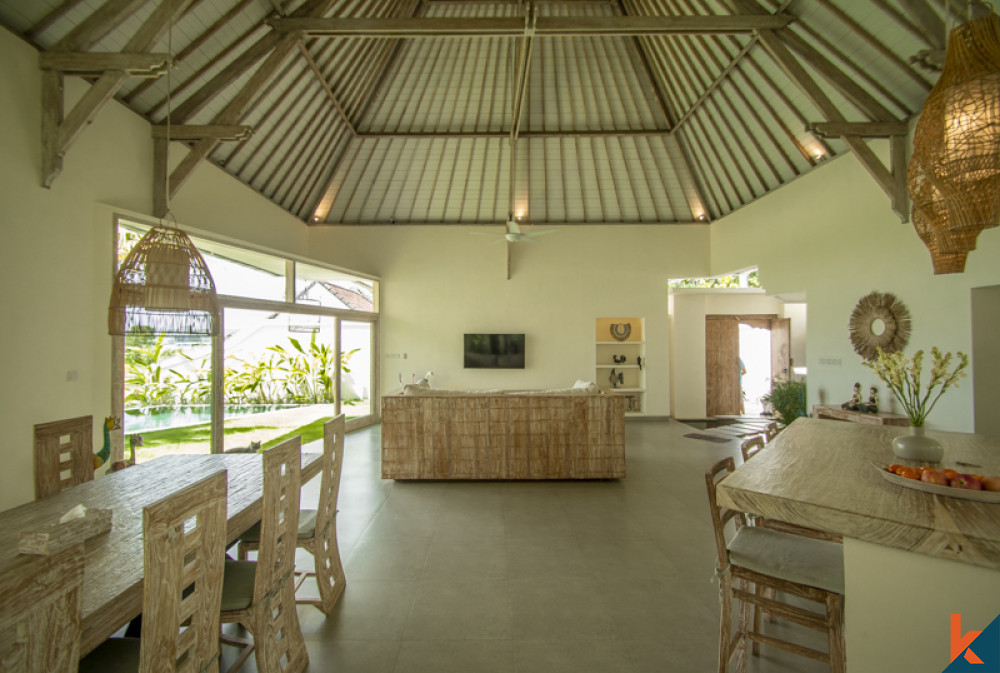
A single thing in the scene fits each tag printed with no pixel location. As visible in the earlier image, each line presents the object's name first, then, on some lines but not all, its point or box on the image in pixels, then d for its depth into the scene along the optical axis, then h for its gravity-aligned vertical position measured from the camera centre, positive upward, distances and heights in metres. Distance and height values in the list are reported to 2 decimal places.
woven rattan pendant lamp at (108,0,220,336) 2.54 +0.34
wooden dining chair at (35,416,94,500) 2.65 -0.60
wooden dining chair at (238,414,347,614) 2.75 -1.07
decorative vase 2.17 -0.48
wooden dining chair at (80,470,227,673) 1.36 -0.73
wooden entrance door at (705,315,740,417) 9.93 -0.26
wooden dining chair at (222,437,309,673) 2.03 -1.05
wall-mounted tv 9.29 -0.07
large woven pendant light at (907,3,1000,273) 1.98 +0.87
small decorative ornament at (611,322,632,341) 9.55 +0.31
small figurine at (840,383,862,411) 5.57 -0.69
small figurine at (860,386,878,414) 5.39 -0.69
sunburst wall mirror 5.23 +0.21
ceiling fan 6.70 +1.62
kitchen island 1.40 -0.65
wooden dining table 1.48 -0.74
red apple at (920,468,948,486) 1.77 -0.50
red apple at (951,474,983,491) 1.72 -0.51
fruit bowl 1.66 -0.54
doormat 7.64 -1.53
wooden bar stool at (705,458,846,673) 1.85 -0.94
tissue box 1.26 -0.57
